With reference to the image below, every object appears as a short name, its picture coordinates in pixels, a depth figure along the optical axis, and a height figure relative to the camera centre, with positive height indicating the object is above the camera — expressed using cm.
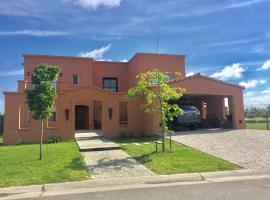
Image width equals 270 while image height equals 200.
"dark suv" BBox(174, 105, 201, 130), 1536 -51
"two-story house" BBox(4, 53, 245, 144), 1376 +92
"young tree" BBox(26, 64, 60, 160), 864 +86
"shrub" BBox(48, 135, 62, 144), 1337 -167
